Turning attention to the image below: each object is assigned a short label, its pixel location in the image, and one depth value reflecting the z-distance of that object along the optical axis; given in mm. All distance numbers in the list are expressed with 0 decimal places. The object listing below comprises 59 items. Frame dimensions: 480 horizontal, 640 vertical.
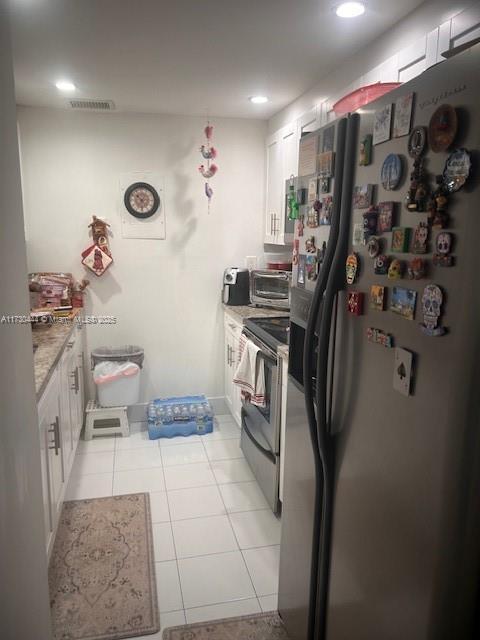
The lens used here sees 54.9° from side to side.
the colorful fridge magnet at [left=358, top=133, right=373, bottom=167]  1178
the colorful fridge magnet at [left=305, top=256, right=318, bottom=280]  1495
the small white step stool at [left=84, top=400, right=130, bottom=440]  3620
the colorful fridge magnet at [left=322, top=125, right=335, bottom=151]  1366
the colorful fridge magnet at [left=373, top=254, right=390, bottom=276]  1106
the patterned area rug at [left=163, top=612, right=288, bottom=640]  1856
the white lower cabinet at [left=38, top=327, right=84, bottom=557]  2094
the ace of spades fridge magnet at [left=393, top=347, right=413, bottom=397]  1024
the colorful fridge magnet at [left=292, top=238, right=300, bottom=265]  1642
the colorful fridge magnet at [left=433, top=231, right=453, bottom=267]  891
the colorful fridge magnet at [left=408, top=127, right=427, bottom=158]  970
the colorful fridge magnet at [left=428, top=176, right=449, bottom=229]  901
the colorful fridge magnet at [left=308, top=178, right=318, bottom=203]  1473
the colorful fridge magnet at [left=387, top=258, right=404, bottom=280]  1052
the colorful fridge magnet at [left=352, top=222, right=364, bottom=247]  1220
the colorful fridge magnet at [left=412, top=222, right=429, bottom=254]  969
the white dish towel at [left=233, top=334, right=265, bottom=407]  2684
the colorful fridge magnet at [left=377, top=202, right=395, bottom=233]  1091
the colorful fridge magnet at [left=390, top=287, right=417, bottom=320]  1012
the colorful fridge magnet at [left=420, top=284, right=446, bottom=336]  920
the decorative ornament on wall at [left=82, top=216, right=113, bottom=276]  3643
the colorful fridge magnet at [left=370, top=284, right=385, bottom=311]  1121
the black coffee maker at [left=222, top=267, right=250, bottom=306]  3834
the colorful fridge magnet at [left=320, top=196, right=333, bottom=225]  1371
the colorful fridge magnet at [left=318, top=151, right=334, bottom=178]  1370
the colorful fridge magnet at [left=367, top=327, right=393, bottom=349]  1100
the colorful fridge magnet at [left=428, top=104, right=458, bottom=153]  881
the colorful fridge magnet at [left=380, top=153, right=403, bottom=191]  1056
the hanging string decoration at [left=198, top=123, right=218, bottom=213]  3617
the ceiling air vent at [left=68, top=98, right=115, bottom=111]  3271
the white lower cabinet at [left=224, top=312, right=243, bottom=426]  3570
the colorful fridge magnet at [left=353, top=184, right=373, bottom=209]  1177
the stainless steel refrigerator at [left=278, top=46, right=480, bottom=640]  883
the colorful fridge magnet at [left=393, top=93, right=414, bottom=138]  1022
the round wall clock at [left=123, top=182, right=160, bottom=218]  3686
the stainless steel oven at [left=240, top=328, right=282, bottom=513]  2527
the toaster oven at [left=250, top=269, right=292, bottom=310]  3586
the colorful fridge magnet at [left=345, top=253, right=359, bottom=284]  1238
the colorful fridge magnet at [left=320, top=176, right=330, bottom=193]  1396
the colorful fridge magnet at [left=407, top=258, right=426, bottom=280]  976
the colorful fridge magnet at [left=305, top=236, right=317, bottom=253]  1507
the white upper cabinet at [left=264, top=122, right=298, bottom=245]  3260
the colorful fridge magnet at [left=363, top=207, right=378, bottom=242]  1152
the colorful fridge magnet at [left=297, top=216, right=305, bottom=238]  1591
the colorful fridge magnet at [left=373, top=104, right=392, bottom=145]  1095
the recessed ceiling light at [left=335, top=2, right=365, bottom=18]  1825
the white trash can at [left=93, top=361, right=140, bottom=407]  3576
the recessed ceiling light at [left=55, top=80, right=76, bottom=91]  2881
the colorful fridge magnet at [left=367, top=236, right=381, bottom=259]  1141
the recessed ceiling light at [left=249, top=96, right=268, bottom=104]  3174
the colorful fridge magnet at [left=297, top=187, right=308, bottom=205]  1568
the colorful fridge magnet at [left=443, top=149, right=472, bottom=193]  851
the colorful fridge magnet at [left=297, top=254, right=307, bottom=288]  1583
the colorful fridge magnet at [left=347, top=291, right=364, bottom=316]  1213
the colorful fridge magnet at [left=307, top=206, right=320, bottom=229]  1469
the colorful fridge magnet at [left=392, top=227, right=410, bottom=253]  1034
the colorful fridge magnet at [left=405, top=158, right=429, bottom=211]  966
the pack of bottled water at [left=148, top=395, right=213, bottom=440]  3658
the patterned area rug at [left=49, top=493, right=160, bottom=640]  1908
